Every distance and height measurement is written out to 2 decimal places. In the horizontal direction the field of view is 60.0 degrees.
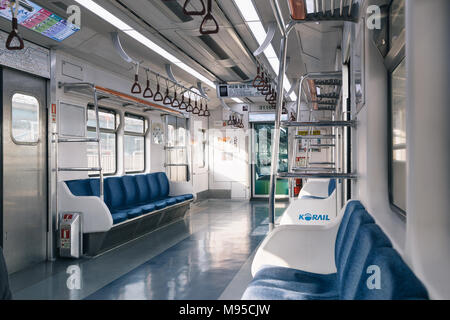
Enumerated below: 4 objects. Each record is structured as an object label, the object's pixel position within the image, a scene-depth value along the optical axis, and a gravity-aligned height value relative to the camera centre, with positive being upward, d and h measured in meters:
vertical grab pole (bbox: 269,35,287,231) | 2.31 +0.20
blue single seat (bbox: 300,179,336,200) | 5.77 -0.38
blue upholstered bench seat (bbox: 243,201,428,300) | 1.12 -0.42
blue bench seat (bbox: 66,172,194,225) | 5.59 -0.53
